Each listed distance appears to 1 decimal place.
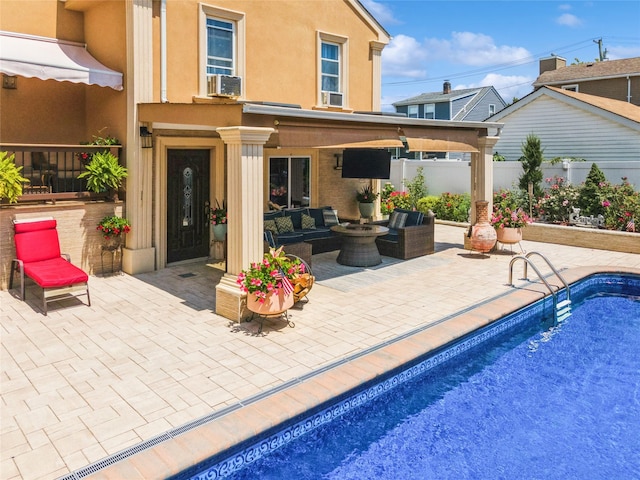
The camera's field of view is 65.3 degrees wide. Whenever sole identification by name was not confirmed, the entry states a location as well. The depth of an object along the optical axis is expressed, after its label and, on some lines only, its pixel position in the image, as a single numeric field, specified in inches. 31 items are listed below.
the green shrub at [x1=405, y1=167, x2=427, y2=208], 964.8
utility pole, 2431.6
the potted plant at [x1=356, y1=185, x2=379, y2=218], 757.3
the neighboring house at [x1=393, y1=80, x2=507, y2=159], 1817.2
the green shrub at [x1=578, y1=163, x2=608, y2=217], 718.5
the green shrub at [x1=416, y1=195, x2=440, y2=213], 893.8
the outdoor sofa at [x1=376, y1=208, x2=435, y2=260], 585.0
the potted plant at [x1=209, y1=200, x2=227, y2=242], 551.8
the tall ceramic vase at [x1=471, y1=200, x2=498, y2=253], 584.1
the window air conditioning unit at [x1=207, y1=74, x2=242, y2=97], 517.3
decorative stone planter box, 640.4
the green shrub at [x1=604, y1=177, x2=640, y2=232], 658.8
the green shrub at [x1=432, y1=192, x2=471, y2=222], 857.5
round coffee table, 542.6
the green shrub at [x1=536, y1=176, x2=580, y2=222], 747.4
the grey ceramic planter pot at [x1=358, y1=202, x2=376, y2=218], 757.9
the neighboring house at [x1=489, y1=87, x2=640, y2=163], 958.4
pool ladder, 432.0
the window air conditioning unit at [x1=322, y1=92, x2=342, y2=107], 679.7
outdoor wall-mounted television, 698.8
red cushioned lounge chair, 387.1
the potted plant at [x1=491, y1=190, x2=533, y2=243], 604.4
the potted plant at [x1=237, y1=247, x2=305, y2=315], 346.3
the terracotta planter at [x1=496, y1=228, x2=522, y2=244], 606.9
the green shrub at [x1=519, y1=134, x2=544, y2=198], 805.2
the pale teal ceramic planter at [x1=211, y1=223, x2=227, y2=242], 551.5
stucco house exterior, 451.8
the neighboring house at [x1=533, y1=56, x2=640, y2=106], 1301.7
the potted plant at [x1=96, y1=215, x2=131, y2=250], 489.7
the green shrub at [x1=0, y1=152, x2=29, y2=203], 428.1
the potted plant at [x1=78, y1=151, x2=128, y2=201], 482.3
